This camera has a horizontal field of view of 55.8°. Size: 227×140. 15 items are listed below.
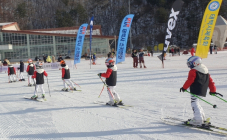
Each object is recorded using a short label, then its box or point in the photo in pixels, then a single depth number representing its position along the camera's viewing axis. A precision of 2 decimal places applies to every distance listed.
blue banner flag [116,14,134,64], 15.98
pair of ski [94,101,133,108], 6.30
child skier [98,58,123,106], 6.09
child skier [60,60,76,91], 9.13
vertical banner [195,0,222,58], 11.41
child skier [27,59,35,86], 11.05
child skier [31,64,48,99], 7.84
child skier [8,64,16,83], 12.88
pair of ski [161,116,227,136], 4.05
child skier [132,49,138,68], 15.88
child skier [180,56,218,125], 4.16
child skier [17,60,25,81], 12.95
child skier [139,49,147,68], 15.40
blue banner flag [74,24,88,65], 17.66
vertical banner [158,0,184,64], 12.80
